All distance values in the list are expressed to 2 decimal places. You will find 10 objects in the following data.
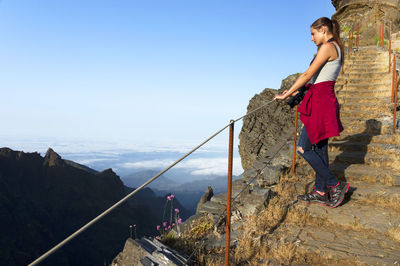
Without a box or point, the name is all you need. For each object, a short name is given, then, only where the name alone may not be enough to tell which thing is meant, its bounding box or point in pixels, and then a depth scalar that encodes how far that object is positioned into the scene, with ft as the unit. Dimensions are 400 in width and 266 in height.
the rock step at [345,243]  7.78
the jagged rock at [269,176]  13.88
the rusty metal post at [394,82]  22.40
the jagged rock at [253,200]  11.14
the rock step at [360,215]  9.63
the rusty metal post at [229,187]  6.77
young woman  9.30
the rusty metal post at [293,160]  14.47
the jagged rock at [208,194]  30.50
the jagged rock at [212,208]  12.76
